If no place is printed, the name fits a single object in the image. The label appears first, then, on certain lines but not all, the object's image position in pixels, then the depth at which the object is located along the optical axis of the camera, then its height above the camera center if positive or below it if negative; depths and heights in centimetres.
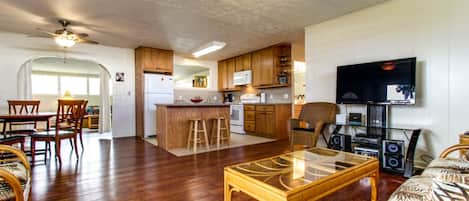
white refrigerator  612 +9
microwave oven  676 +62
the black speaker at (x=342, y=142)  354 -68
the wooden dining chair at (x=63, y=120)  340 -37
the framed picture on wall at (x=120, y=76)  625 +59
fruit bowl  506 -4
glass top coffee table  141 -54
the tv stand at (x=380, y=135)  286 -52
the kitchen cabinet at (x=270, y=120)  575 -55
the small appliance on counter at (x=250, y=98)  692 +0
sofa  118 -50
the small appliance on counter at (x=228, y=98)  802 +0
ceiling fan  409 +110
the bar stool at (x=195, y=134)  443 -70
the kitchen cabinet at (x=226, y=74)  756 +80
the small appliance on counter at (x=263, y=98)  682 +0
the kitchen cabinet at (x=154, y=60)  612 +104
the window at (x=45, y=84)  882 +54
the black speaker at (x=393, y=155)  291 -72
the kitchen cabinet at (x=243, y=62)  687 +109
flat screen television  304 +22
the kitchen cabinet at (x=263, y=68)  604 +82
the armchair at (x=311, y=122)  375 -42
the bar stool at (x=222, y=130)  493 -71
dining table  323 -28
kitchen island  455 -42
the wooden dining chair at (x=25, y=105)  357 -17
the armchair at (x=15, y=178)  124 -51
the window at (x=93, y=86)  990 +52
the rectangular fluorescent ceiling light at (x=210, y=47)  526 +122
